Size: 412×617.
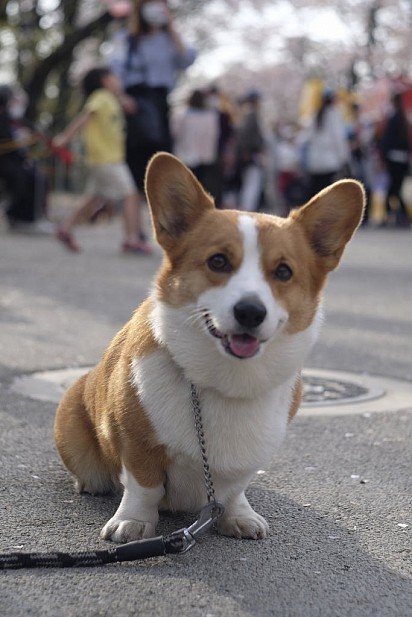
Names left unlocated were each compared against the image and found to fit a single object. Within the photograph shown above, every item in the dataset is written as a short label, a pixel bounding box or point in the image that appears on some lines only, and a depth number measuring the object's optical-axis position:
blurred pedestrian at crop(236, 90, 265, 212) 19.52
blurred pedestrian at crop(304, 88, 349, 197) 15.88
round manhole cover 5.31
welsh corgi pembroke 3.11
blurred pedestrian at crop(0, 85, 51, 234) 14.82
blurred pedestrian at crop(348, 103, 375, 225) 21.38
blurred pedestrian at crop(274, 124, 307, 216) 24.58
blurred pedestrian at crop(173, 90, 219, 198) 14.82
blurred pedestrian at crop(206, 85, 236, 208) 15.35
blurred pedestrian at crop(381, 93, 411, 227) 18.84
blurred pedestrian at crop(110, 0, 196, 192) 11.18
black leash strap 2.96
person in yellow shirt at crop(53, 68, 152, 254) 11.47
